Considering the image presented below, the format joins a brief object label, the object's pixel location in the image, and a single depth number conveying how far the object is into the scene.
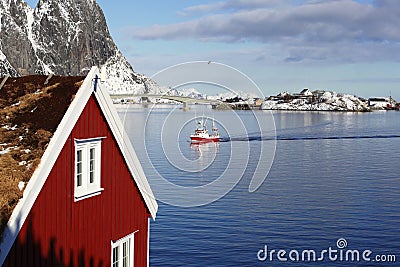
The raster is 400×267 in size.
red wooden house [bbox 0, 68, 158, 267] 10.85
